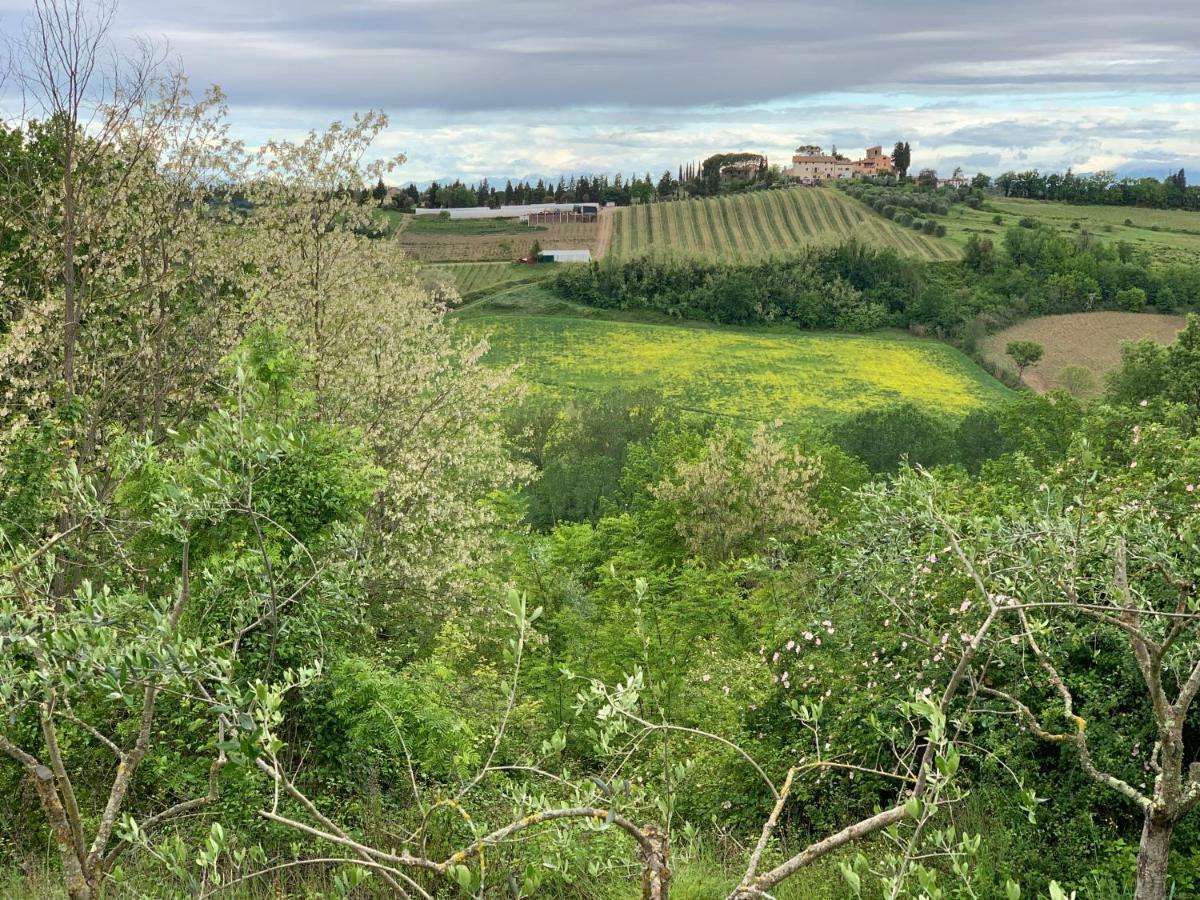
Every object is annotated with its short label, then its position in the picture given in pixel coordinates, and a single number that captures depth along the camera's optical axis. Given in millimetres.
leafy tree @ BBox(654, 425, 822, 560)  31047
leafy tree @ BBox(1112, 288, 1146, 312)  91250
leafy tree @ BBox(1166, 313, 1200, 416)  36781
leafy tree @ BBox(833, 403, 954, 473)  45469
